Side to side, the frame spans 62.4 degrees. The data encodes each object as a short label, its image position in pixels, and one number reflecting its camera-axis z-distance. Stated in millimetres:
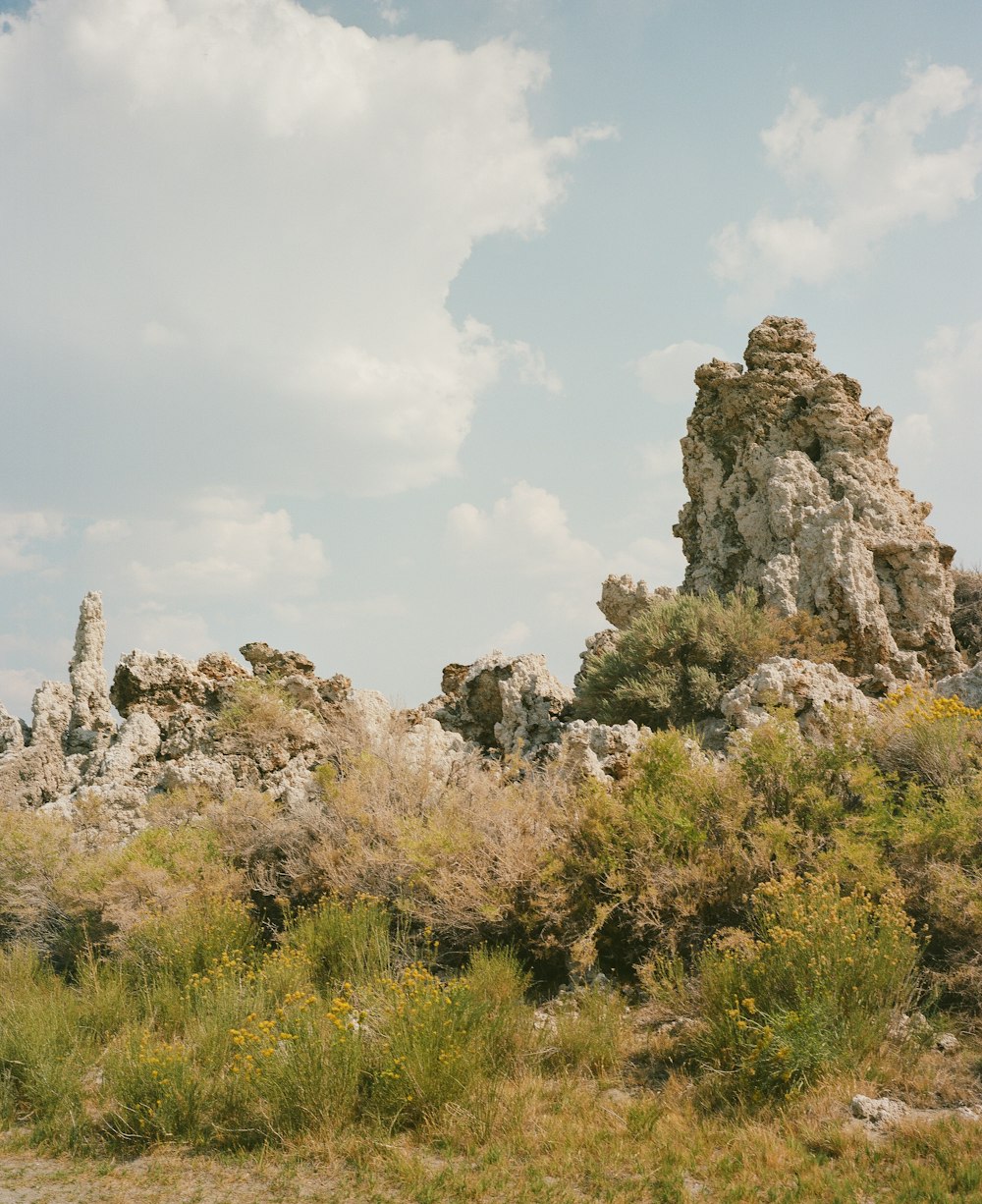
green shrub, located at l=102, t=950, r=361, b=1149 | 5176
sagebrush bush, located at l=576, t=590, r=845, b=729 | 11367
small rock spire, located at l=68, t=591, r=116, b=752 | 13969
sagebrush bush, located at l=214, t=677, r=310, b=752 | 11859
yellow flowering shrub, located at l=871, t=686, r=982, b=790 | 7250
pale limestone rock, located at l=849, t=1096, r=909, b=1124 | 4555
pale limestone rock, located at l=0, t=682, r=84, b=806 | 12750
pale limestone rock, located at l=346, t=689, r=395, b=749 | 10969
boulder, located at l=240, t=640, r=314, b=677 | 13406
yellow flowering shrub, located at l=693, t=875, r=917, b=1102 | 4977
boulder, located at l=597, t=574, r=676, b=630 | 14406
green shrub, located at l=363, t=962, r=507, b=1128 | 5141
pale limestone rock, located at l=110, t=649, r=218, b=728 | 12641
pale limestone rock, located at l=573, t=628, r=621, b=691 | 13283
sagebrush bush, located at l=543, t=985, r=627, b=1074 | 5715
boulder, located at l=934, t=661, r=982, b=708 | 9691
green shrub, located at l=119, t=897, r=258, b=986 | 7637
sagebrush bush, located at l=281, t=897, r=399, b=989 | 7070
